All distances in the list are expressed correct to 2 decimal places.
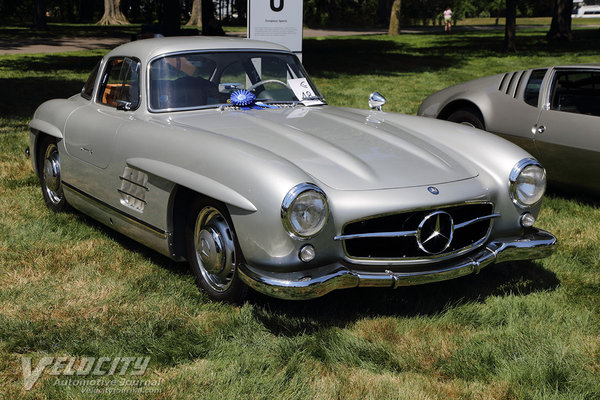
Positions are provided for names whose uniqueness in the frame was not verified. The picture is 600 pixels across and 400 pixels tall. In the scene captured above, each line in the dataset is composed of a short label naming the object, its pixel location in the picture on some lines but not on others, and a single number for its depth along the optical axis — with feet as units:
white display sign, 28.14
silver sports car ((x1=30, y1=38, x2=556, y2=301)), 11.35
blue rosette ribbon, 15.78
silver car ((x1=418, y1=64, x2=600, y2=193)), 19.47
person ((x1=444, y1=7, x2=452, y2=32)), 116.96
